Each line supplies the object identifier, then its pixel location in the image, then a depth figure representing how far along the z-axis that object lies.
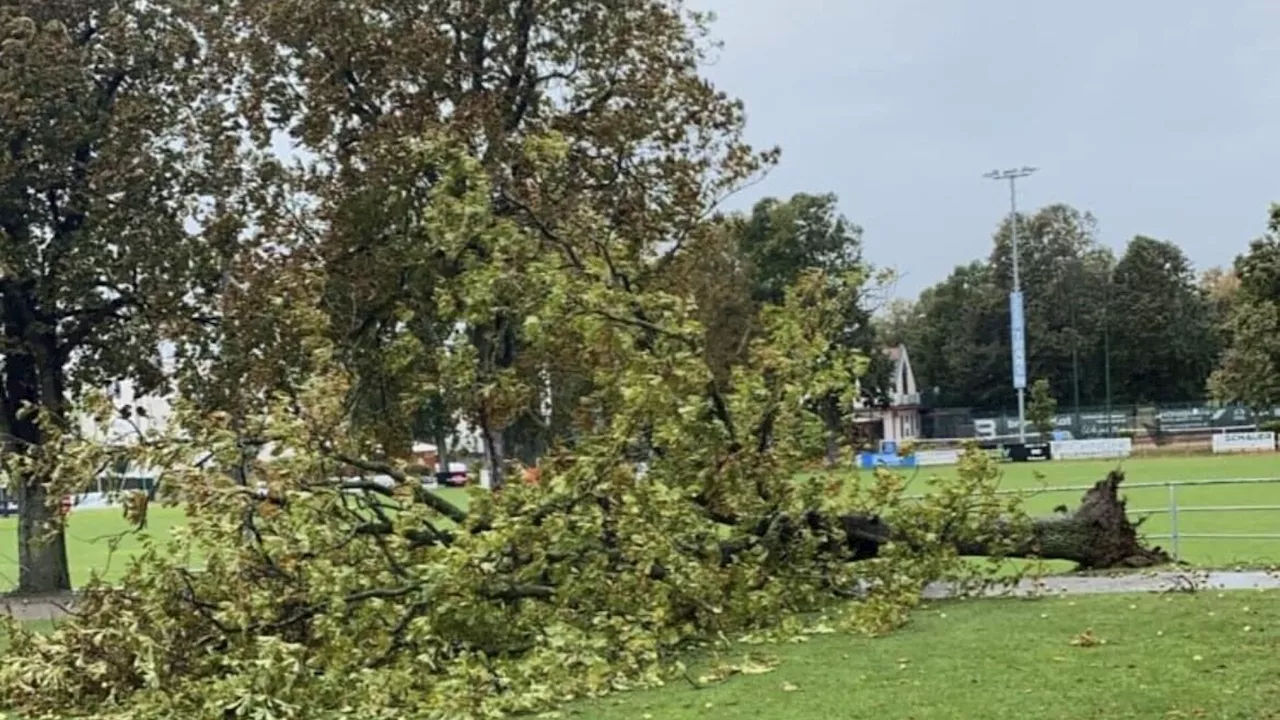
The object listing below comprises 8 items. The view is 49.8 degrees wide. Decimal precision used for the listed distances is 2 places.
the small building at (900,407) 68.44
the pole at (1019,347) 51.12
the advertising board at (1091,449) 47.06
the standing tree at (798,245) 57.62
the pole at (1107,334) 64.76
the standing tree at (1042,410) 57.12
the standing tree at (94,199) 15.63
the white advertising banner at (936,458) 45.41
